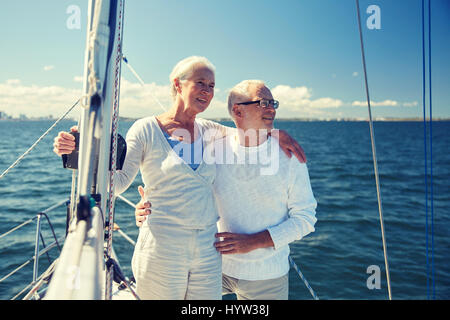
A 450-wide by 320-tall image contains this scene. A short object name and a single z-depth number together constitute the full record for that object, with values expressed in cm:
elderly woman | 147
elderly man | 171
